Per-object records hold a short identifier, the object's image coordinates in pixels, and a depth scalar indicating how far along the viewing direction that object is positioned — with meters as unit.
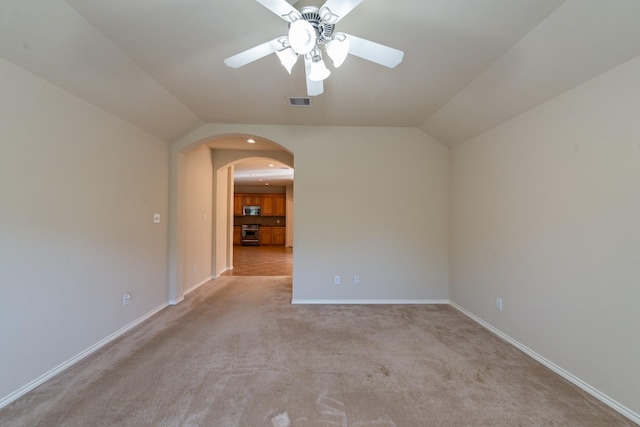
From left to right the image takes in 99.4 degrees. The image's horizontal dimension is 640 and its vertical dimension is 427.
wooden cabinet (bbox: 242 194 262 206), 11.52
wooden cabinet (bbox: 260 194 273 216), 11.57
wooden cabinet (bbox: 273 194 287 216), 11.62
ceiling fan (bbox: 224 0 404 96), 1.30
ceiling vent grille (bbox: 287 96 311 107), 2.94
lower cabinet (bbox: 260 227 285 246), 11.55
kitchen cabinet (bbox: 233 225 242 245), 11.53
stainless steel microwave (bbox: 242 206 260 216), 11.49
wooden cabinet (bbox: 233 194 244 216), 11.47
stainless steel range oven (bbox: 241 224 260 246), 11.19
